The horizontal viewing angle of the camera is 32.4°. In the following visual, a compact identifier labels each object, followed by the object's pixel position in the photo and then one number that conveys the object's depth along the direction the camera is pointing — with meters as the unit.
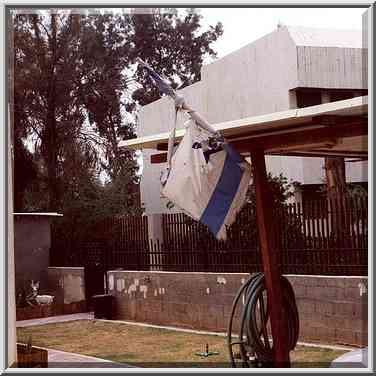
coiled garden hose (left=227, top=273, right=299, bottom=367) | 5.25
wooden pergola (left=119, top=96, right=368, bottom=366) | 4.57
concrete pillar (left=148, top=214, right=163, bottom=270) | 11.57
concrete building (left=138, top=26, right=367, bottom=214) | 13.40
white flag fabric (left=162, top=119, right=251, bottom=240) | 4.66
